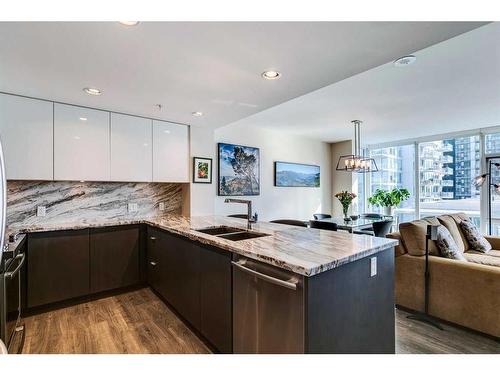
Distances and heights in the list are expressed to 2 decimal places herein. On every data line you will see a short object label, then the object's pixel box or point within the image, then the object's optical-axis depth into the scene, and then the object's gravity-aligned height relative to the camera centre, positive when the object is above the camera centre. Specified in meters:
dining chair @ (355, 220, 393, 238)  3.66 -0.60
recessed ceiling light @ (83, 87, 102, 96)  2.36 +0.92
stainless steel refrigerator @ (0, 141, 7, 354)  0.75 -0.05
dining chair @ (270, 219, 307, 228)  3.31 -0.46
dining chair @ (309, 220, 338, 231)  3.54 -0.54
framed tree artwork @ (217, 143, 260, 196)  4.43 +0.31
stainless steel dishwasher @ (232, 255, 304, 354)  1.29 -0.68
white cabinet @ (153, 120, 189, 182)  3.44 +0.49
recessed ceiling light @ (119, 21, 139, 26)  1.41 +0.91
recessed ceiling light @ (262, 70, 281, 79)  2.02 +0.91
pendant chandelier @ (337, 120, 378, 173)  4.28 +0.40
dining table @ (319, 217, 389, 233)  3.63 -0.55
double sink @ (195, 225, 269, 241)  2.38 -0.44
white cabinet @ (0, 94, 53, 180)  2.50 +0.52
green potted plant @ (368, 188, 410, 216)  5.75 -0.25
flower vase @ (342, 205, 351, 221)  4.22 -0.44
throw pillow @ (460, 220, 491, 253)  3.31 -0.68
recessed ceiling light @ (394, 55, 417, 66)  2.26 +1.14
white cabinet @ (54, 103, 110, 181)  2.77 +0.50
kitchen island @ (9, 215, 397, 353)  1.30 -0.62
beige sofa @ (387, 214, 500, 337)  2.18 -0.90
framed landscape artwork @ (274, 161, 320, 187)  5.33 +0.28
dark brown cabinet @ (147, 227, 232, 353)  1.78 -0.81
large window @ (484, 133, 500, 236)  4.87 +0.13
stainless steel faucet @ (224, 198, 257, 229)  2.47 -0.32
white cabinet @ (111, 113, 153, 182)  3.11 +0.50
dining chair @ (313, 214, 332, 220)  5.03 -0.59
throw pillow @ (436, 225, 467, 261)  2.61 -0.62
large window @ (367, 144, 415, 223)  6.05 +0.33
